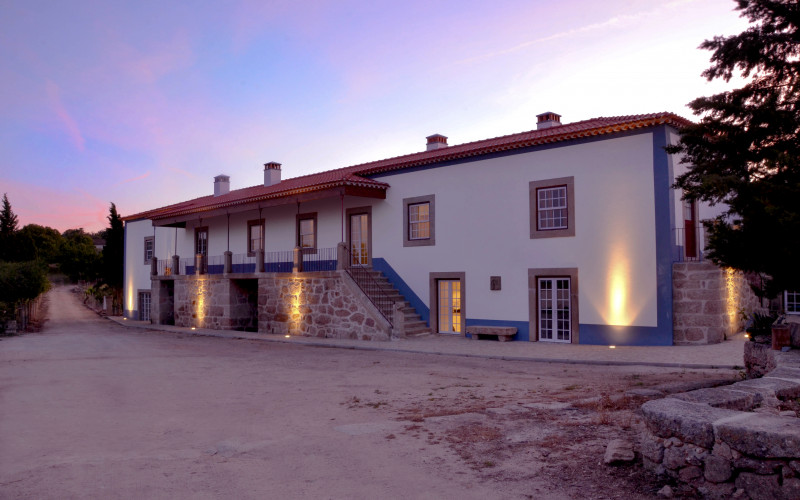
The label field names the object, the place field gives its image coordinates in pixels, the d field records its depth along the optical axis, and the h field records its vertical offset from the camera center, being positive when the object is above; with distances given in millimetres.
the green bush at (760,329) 8358 -842
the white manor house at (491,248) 14367 +872
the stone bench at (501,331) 16188 -1605
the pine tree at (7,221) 75400 +8448
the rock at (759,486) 3670 -1399
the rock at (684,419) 4078 -1093
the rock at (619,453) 4762 -1521
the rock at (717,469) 3906 -1359
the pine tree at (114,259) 36562 +1345
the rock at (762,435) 3605 -1064
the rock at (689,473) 4113 -1456
